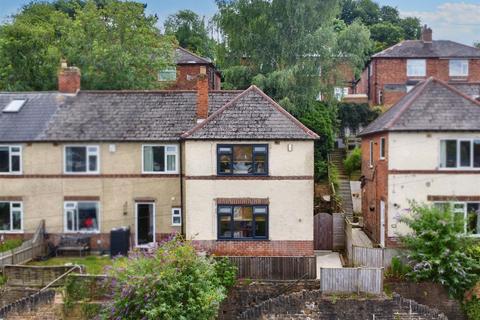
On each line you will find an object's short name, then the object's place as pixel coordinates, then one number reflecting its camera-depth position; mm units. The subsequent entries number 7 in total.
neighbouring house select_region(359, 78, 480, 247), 23547
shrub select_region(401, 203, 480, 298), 20484
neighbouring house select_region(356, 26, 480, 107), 47281
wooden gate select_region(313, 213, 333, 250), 27297
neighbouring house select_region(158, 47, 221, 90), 44188
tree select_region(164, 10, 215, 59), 62794
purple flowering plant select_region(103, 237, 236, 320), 17719
